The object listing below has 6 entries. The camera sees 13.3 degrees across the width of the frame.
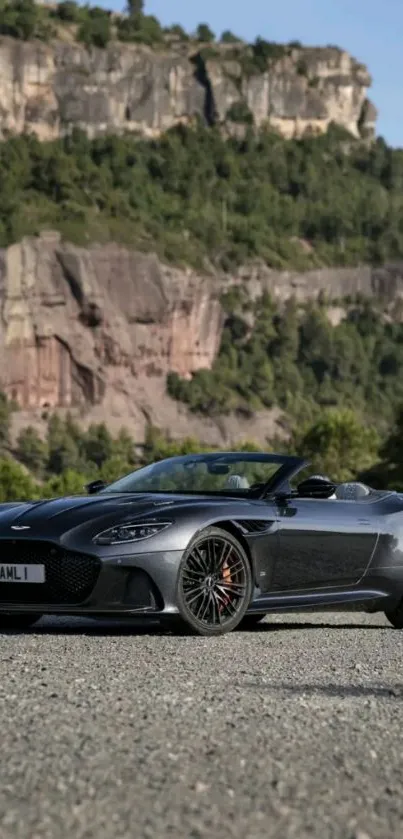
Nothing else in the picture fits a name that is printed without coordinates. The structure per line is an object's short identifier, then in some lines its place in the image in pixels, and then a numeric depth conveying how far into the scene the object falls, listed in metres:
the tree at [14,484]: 117.44
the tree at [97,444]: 164.50
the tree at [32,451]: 163.25
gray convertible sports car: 10.09
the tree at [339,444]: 129.25
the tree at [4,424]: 162.00
